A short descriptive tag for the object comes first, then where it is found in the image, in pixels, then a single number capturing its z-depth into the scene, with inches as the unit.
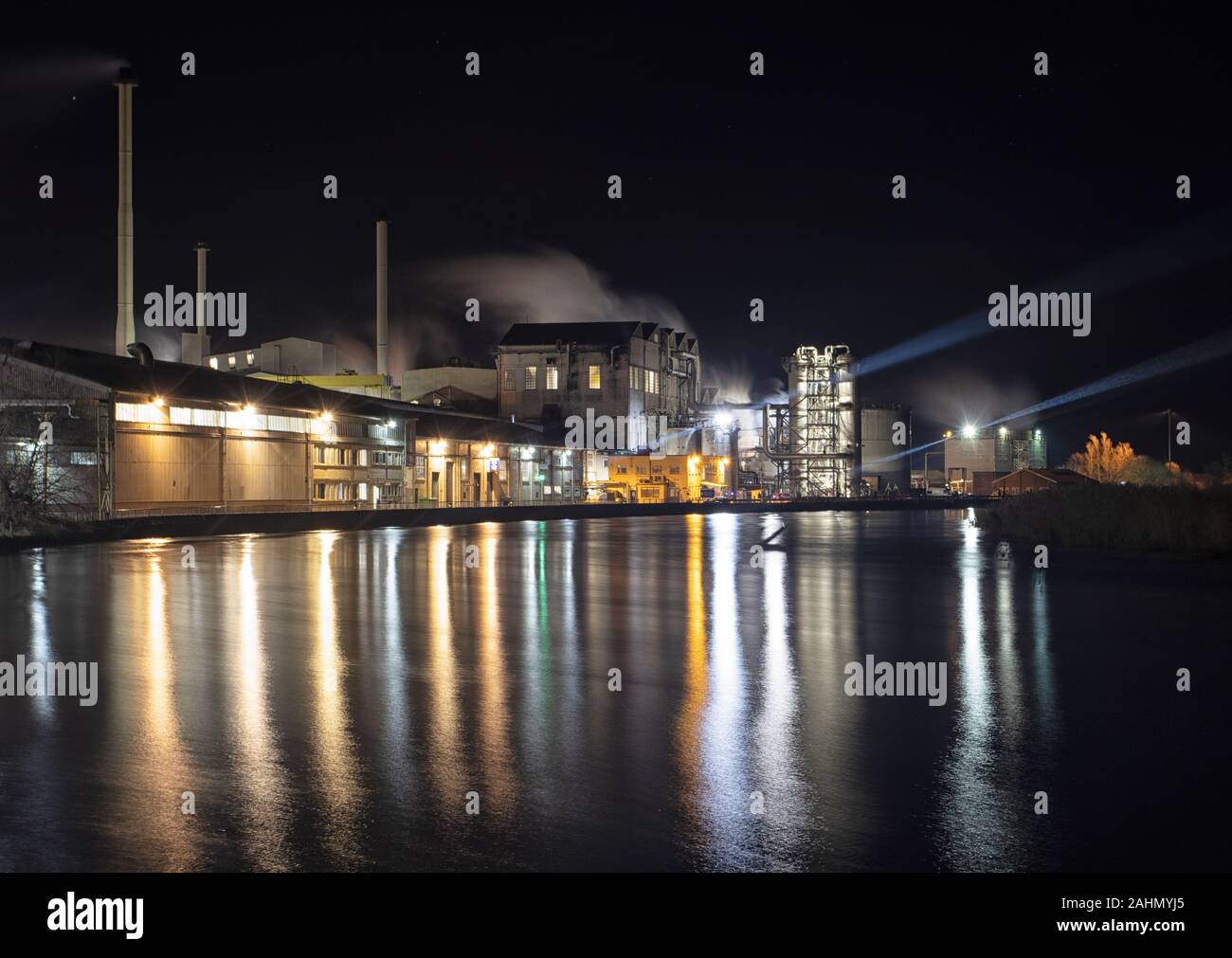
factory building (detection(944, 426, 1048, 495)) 4852.4
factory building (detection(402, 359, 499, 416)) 3661.4
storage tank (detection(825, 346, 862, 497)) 3476.9
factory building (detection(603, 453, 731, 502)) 3280.0
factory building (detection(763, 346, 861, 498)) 3481.8
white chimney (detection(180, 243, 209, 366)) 3595.0
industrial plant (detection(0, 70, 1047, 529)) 1801.2
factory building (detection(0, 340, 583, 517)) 1759.4
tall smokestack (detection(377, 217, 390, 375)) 3287.4
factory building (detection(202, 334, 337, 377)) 3853.3
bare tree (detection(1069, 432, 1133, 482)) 5305.1
